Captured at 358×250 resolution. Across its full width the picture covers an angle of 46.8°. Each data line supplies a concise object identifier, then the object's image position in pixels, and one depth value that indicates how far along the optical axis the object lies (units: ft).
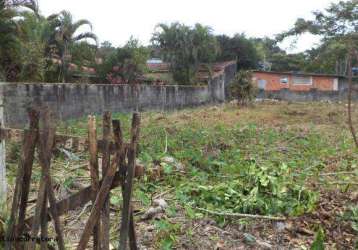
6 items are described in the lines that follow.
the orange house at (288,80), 96.48
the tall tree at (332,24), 53.26
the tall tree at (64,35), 50.47
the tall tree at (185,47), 75.15
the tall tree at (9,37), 36.17
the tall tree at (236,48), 101.60
